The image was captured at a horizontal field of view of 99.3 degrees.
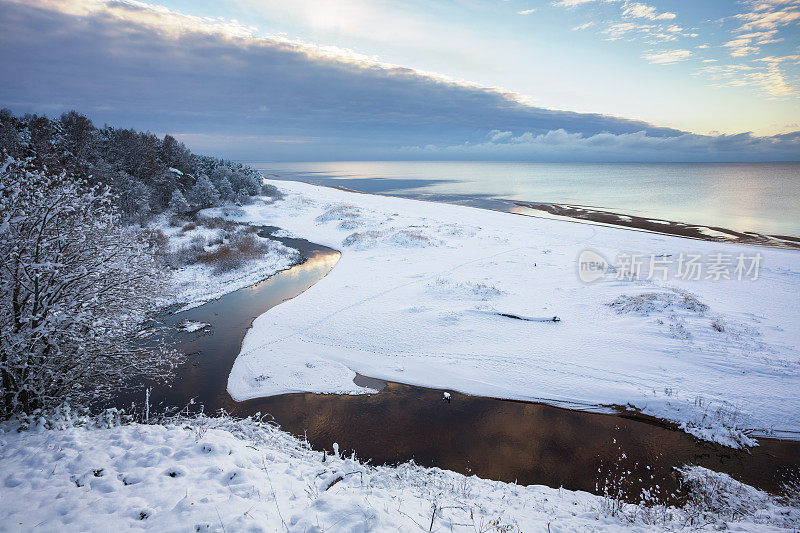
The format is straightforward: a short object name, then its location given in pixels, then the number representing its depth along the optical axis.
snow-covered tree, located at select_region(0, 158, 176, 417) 8.13
